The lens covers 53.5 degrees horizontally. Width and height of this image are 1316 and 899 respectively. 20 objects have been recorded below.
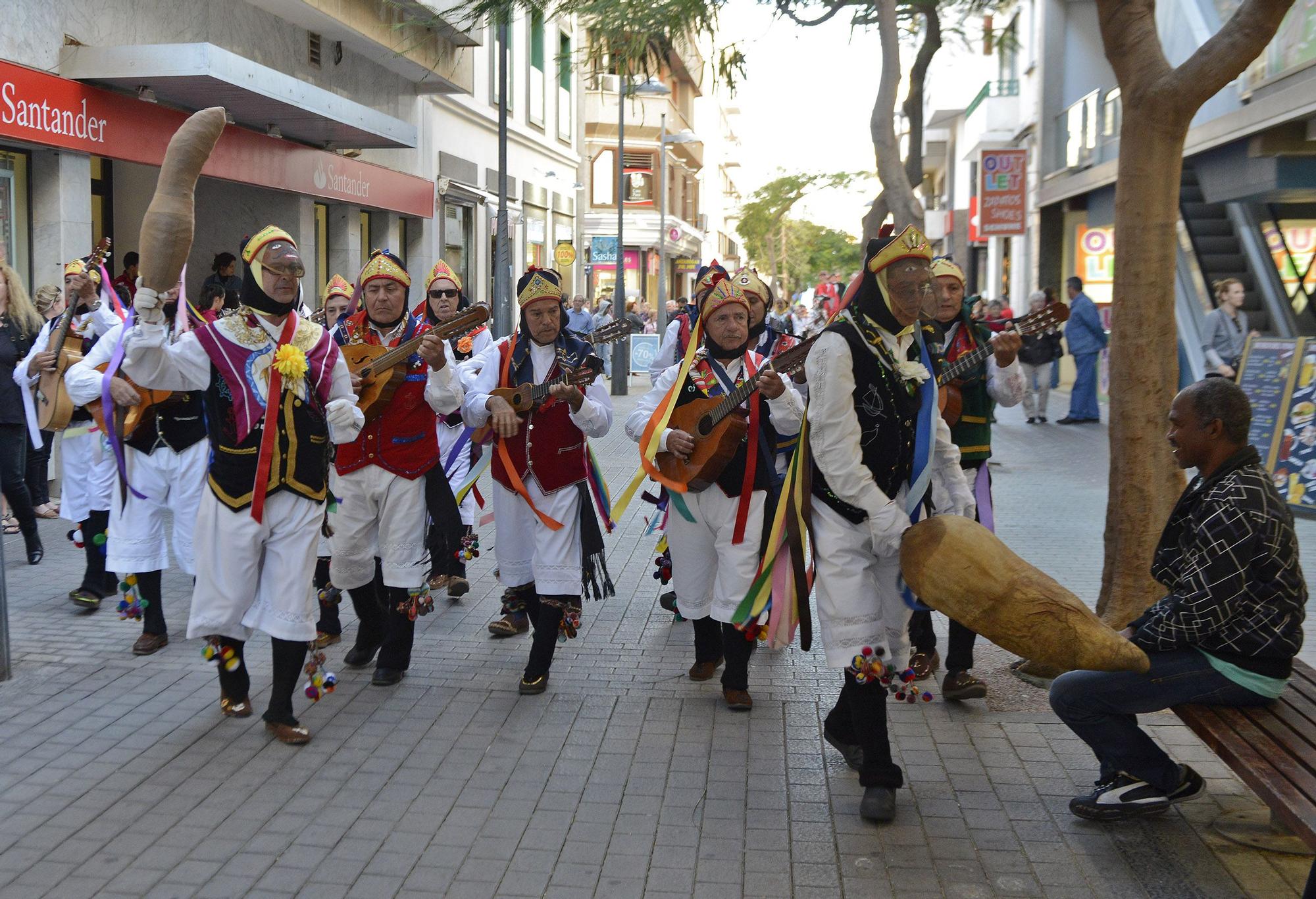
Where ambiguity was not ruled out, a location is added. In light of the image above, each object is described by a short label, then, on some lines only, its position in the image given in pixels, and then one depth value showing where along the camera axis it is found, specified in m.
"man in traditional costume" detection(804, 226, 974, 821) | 4.70
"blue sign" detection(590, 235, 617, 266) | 29.25
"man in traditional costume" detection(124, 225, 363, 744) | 5.39
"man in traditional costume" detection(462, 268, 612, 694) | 6.31
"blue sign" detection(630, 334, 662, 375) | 27.28
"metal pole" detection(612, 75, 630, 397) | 24.16
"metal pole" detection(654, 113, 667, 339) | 39.31
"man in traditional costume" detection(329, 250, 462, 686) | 6.35
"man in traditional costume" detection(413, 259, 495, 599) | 6.57
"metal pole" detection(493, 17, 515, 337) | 19.11
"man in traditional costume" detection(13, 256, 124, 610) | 7.65
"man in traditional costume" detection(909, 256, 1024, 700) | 6.12
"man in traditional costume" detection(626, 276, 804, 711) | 5.99
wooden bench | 3.67
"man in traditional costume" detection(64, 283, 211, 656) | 6.85
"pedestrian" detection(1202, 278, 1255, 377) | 13.02
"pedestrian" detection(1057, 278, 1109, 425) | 19.02
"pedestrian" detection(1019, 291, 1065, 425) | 18.00
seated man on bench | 4.20
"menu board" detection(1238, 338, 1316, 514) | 10.41
